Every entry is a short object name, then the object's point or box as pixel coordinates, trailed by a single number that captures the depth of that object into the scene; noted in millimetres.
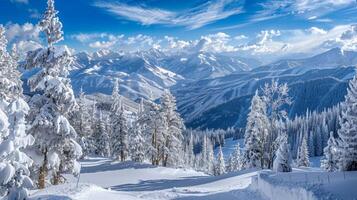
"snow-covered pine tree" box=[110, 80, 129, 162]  74125
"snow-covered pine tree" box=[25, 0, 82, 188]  27547
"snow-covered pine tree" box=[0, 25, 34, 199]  19156
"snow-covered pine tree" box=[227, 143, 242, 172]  112938
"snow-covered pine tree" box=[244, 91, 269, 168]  61969
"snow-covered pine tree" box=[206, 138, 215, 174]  117938
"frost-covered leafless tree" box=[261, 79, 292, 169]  48091
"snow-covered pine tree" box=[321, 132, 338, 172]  55578
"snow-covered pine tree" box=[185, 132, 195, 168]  148425
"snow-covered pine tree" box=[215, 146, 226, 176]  109756
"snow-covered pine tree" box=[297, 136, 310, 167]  87000
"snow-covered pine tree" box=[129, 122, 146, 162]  80188
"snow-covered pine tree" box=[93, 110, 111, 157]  94375
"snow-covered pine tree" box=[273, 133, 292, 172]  41125
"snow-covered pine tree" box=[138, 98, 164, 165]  67875
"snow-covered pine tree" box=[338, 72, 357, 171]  33938
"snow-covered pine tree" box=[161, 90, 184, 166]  69106
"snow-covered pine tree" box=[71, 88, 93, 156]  82250
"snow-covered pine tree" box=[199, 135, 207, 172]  136450
